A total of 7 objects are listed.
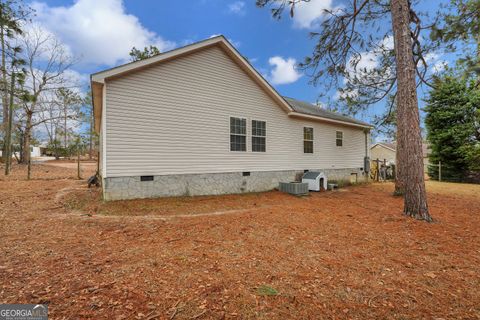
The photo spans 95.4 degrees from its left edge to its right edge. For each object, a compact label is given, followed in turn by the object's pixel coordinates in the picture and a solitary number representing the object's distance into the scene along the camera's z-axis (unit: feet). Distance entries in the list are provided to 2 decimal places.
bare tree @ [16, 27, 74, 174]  60.74
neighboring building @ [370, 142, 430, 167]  124.90
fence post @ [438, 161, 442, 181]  54.09
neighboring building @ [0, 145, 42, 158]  184.26
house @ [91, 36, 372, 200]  22.86
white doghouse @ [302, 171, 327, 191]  34.27
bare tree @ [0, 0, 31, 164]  16.84
